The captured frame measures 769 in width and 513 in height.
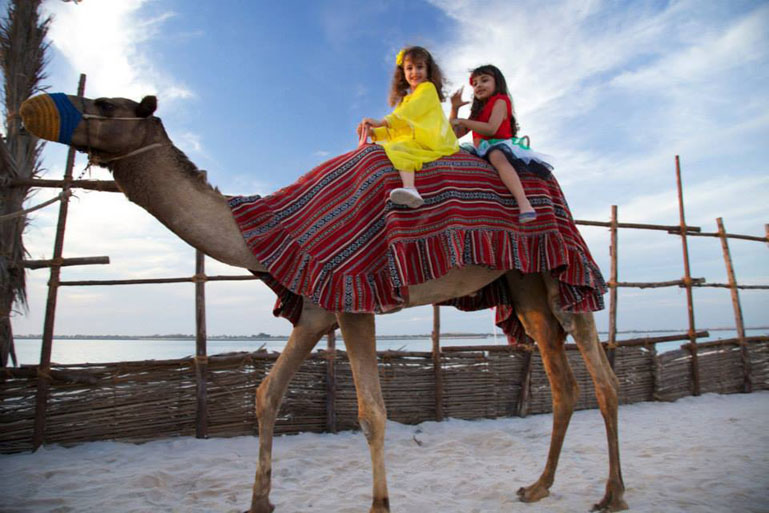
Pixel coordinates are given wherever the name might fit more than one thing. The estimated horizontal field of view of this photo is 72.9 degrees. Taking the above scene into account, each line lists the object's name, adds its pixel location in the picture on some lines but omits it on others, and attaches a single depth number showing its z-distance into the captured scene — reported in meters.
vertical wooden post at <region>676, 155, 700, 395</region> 7.98
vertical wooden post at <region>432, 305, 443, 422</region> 6.02
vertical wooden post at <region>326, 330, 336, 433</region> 5.46
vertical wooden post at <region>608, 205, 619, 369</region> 7.25
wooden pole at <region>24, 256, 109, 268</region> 4.74
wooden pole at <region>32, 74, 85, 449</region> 4.48
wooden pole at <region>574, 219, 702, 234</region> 7.50
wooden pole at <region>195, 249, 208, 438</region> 4.97
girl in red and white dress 2.93
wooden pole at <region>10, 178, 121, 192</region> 4.77
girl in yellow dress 2.72
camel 2.28
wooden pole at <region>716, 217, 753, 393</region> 8.61
